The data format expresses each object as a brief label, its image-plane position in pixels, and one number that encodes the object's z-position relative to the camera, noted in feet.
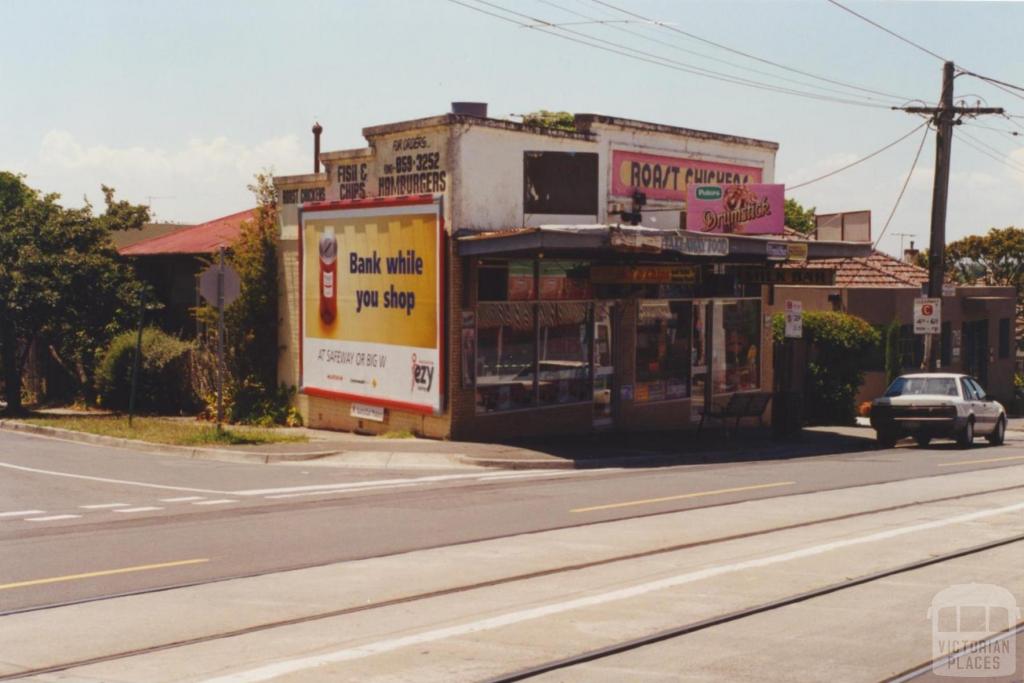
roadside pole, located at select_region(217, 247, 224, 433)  70.79
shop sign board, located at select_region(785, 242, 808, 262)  79.77
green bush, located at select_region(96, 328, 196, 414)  95.09
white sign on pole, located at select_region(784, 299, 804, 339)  82.38
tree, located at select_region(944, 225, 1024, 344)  211.00
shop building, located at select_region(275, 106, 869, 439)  71.41
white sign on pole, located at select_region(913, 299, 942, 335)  98.07
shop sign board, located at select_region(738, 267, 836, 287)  83.87
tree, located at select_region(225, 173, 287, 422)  87.25
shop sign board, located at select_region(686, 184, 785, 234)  82.02
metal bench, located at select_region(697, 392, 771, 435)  79.15
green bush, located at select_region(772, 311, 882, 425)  102.17
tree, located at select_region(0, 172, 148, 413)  92.58
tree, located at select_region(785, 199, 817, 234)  209.72
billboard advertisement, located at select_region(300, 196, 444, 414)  72.54
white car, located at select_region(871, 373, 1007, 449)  82.28
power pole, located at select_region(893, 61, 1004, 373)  99.60
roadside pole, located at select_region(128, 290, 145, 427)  78.56
